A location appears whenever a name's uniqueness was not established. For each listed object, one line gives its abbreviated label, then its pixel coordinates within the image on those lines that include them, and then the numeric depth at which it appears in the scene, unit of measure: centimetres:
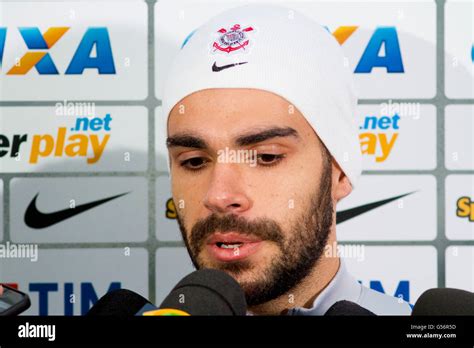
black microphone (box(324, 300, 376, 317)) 104
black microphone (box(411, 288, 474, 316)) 106
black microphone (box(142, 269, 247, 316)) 98
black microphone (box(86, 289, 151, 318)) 106
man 114
